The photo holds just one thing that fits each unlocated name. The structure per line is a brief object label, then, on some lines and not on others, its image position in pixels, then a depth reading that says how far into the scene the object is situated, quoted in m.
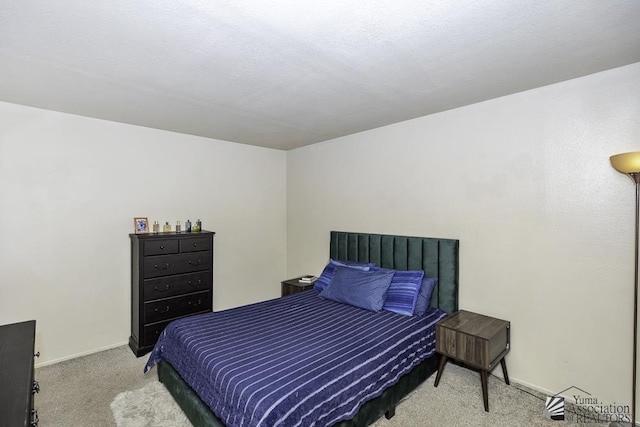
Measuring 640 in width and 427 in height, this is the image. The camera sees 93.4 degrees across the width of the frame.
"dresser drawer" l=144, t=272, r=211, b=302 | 3.29
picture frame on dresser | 3.53
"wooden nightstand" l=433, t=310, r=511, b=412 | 2.30
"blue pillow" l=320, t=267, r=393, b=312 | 2.99
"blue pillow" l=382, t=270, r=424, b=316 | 2.87
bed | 1.71
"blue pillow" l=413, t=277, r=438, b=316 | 2.87
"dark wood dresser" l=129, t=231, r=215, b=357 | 3.24
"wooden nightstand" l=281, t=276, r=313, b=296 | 3.93
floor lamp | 1.88
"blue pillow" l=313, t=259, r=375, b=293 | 3.55
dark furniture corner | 1.12
